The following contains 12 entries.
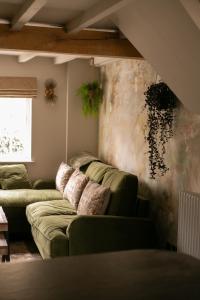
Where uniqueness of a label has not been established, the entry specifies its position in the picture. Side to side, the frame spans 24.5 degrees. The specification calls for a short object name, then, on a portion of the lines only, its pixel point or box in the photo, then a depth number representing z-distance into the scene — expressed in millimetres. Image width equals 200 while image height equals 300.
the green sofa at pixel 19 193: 5352
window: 6336
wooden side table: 4004
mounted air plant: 6215
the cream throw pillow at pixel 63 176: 5613
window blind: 6020
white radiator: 3410
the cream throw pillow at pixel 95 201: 4324
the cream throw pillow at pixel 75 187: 4949
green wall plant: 6105
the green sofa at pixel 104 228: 3975
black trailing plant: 4012
